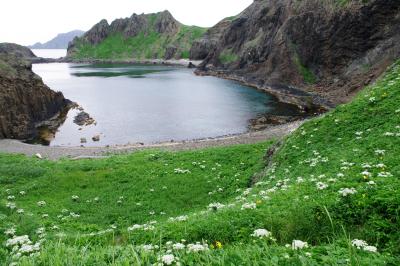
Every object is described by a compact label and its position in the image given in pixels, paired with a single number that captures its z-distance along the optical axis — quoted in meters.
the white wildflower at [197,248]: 10.16
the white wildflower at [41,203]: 26.46
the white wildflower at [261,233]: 11.57
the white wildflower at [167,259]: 9.41
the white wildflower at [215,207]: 17.11
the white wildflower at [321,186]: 15.28
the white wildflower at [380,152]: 20.12
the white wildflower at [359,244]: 9.71
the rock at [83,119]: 81.32
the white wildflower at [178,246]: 10.71
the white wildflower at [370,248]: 9.41
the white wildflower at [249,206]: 14.85
